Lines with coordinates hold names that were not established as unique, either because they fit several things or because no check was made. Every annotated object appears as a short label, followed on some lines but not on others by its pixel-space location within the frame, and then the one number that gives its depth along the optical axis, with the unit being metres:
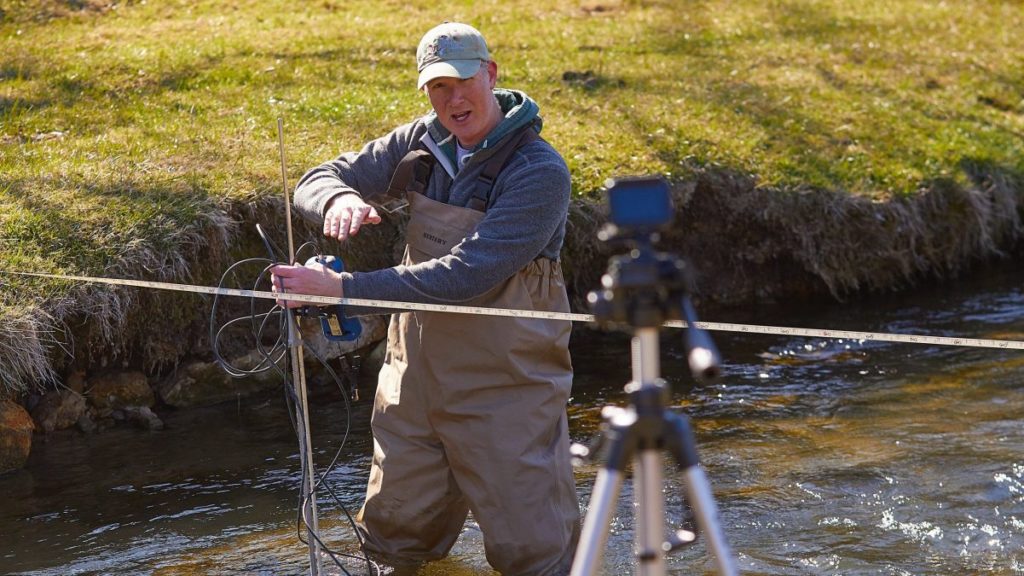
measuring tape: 7.98
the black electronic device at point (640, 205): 4.82
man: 8.14
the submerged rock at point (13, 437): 12.83
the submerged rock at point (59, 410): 13.68
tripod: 4.77
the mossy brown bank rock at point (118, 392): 14.12
